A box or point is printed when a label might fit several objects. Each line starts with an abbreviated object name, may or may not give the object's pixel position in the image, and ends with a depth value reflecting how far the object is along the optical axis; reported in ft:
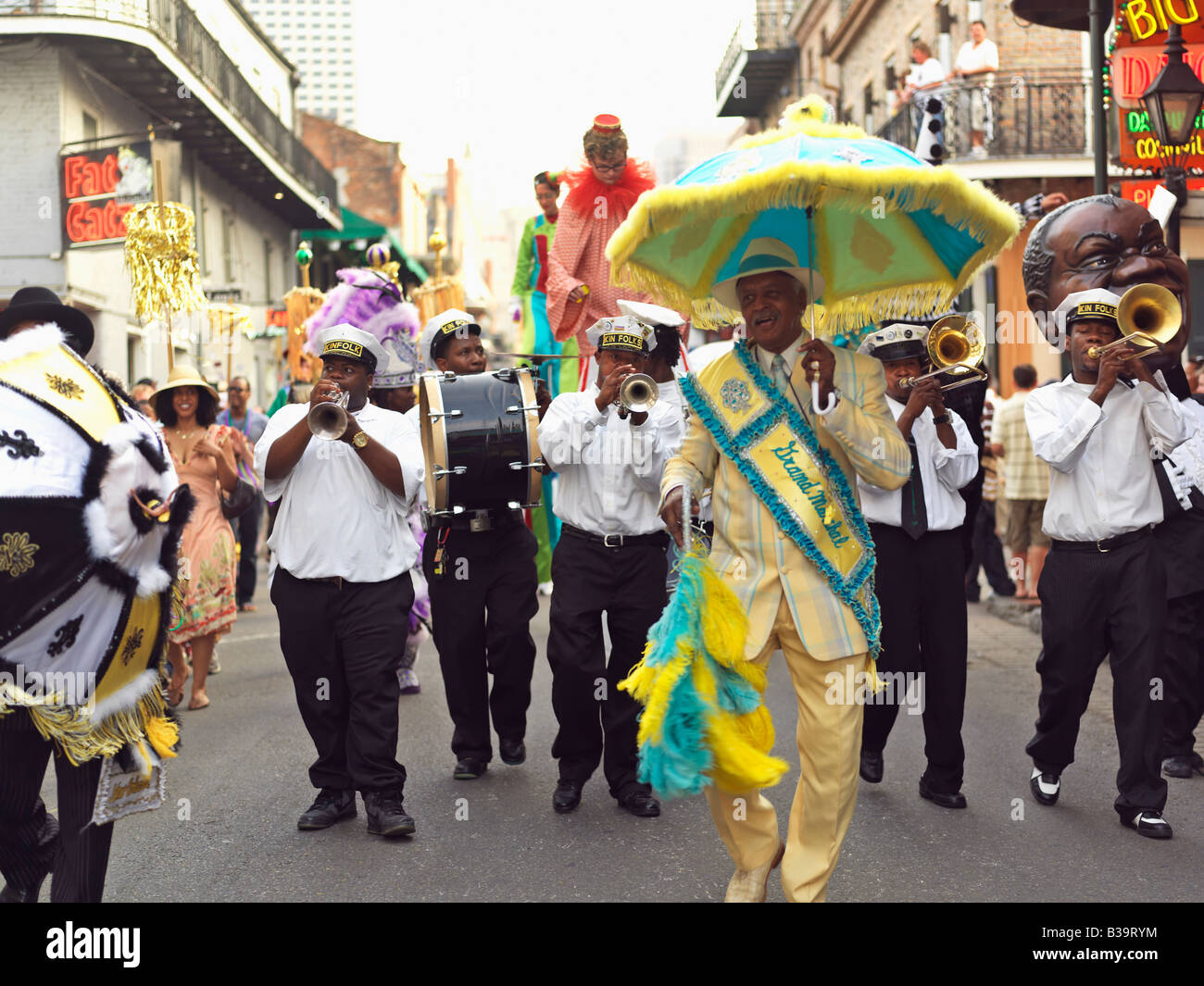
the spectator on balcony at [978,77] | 64.95
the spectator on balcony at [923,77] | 61.87
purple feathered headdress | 28.94
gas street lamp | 28.35
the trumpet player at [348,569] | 18.10
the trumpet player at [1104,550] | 18.02
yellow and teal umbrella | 12.83
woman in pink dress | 27.53
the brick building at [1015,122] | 67.10
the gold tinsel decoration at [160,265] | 31.83
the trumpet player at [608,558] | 19.30
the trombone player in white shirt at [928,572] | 19.47
